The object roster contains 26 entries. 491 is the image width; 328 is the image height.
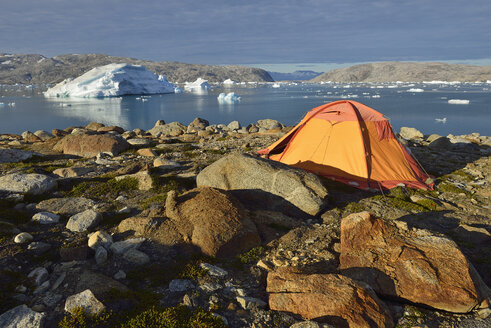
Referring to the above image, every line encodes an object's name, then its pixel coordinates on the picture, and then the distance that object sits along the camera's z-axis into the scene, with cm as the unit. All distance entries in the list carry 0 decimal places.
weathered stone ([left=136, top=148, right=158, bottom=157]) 1337
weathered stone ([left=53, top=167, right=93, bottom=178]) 995
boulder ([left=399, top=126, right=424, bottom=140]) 2151
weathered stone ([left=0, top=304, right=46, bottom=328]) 364
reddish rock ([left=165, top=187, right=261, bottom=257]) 568
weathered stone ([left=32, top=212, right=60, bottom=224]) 655
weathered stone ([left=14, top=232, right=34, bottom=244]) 558
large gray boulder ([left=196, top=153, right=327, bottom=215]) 759
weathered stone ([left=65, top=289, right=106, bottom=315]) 387
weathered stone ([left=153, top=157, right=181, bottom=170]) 1109
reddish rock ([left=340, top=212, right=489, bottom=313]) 432
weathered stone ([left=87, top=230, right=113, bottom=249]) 553
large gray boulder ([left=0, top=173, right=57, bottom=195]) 796
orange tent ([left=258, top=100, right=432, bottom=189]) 992
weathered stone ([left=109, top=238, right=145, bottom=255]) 542
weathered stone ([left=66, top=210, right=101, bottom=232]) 628
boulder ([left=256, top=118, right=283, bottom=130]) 2680
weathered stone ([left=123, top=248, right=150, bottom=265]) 519
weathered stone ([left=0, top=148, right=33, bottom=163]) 1190
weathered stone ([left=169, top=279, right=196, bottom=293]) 459
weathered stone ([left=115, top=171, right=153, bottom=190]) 881
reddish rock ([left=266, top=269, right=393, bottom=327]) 387
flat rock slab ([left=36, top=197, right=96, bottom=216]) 724
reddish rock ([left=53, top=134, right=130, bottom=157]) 1346
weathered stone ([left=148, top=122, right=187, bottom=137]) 2331
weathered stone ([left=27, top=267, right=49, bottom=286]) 462
